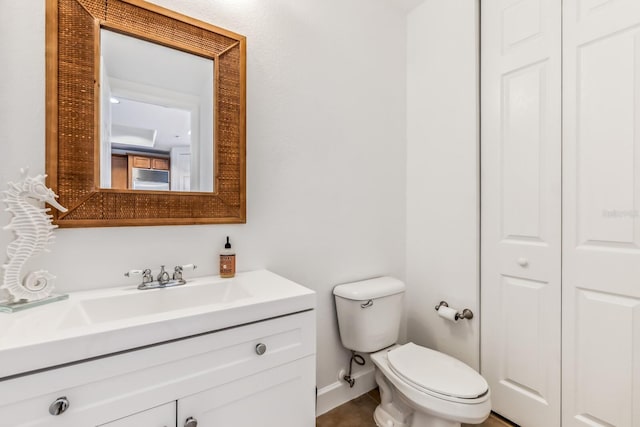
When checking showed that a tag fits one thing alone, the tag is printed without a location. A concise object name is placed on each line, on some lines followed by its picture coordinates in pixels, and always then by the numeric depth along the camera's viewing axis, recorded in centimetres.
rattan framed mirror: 105
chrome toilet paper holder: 169
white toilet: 120
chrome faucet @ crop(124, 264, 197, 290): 115
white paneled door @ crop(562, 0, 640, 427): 120
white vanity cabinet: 69
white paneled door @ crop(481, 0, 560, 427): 142
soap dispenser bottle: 130
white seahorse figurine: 94
